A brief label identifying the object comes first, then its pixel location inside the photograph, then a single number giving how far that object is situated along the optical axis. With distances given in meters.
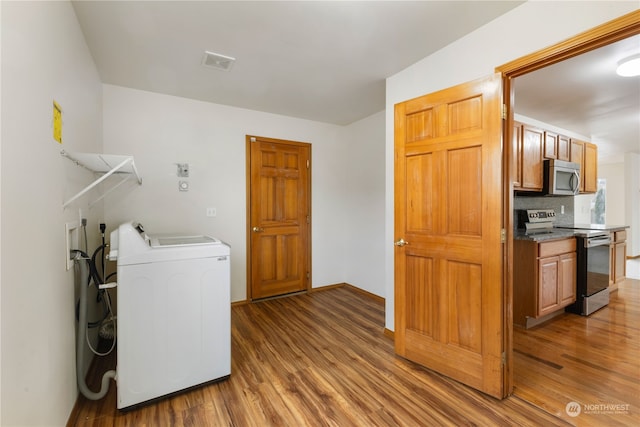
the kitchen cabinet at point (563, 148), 3.54
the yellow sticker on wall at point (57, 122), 1.42
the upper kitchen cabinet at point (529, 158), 3.04
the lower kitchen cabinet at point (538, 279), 2.84
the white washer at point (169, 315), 1.72
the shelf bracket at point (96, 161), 1.64
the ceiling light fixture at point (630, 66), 2.27
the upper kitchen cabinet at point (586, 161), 3.77
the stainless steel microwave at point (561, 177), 3.31
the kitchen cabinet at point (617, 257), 3.71
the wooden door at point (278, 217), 3.66
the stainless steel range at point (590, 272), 3.22
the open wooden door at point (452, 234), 1.81
